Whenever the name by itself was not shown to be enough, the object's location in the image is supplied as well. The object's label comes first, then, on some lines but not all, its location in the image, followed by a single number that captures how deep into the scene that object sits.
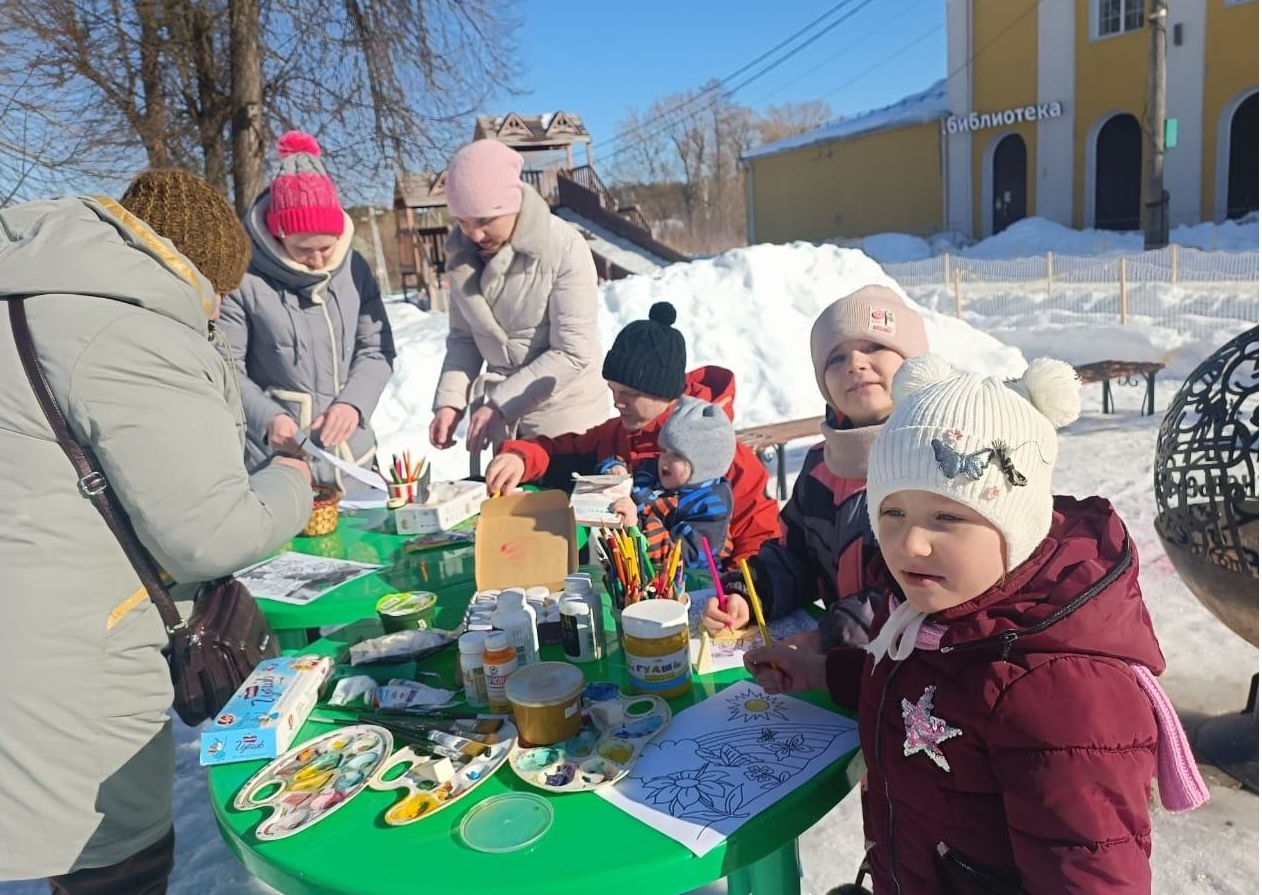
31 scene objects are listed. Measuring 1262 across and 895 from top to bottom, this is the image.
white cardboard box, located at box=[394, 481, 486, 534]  2.90
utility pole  14.33
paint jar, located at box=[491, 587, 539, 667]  1.69
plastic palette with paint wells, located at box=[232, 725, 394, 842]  1.38
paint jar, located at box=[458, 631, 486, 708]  1.68
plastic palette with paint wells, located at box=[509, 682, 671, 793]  1.42
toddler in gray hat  2.48
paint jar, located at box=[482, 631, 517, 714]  1.64
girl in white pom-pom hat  1.17
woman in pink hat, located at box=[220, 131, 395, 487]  3.26
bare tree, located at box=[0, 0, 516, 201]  8.26
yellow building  18.89
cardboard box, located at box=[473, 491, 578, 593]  2.14
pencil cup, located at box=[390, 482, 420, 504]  3.00
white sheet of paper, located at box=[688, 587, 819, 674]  1.84
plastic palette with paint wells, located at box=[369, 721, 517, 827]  1.37
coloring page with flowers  1.34
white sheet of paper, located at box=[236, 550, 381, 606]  2.39
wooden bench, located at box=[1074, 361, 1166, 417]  7.52
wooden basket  2.91
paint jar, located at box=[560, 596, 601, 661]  1.83
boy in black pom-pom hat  2.74
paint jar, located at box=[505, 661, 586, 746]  1.50
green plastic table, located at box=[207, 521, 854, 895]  1.23
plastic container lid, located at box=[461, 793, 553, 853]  1.29
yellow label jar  1.66
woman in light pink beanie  3.30
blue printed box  1.55
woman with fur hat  1.57
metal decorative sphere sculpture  2.39
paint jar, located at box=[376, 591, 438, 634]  2.09
